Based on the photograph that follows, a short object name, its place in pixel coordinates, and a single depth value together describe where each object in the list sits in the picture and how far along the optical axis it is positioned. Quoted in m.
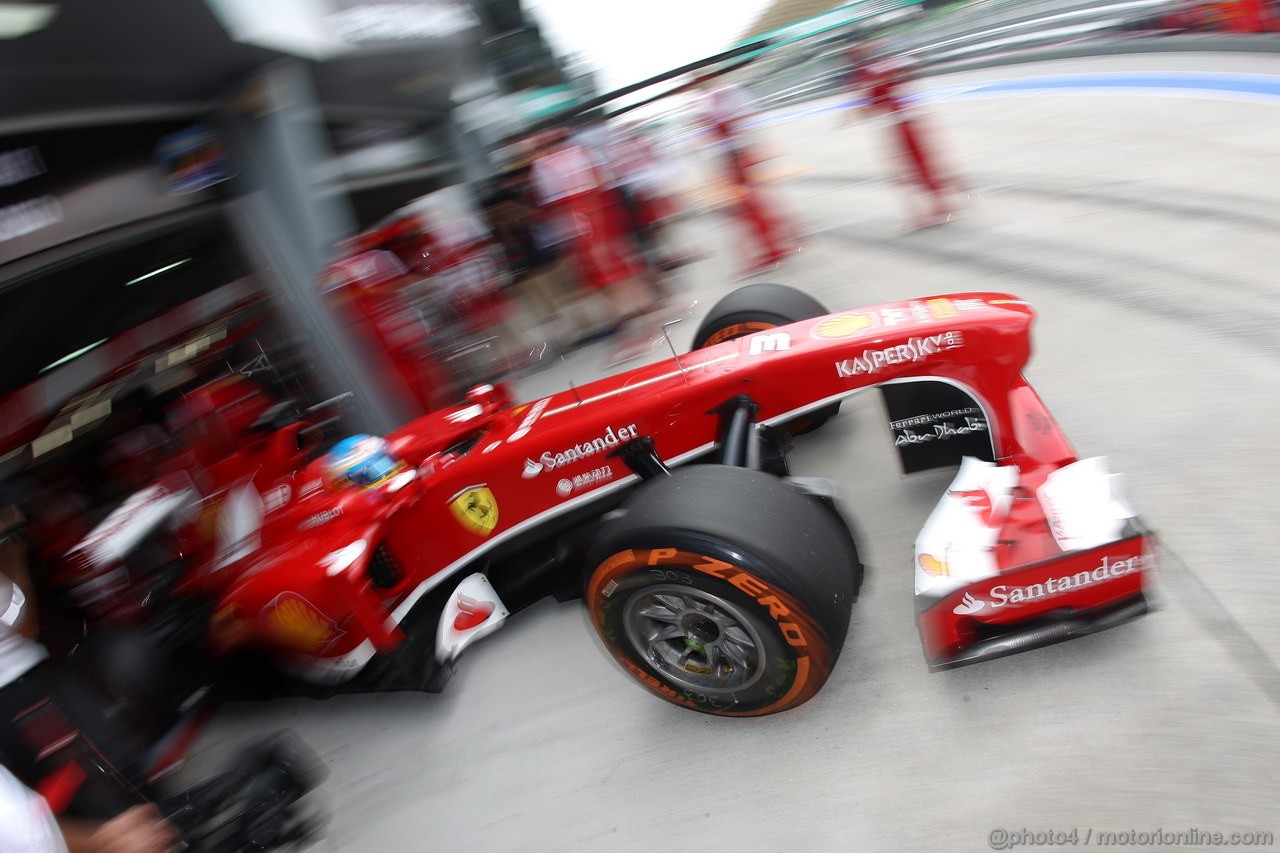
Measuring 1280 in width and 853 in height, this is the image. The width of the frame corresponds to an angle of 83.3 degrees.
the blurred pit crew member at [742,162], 5.73
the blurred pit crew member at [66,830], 1.46
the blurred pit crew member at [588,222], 5.24
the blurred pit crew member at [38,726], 1.79
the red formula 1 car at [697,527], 1.83
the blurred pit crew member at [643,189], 6.32
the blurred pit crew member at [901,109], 5.47
